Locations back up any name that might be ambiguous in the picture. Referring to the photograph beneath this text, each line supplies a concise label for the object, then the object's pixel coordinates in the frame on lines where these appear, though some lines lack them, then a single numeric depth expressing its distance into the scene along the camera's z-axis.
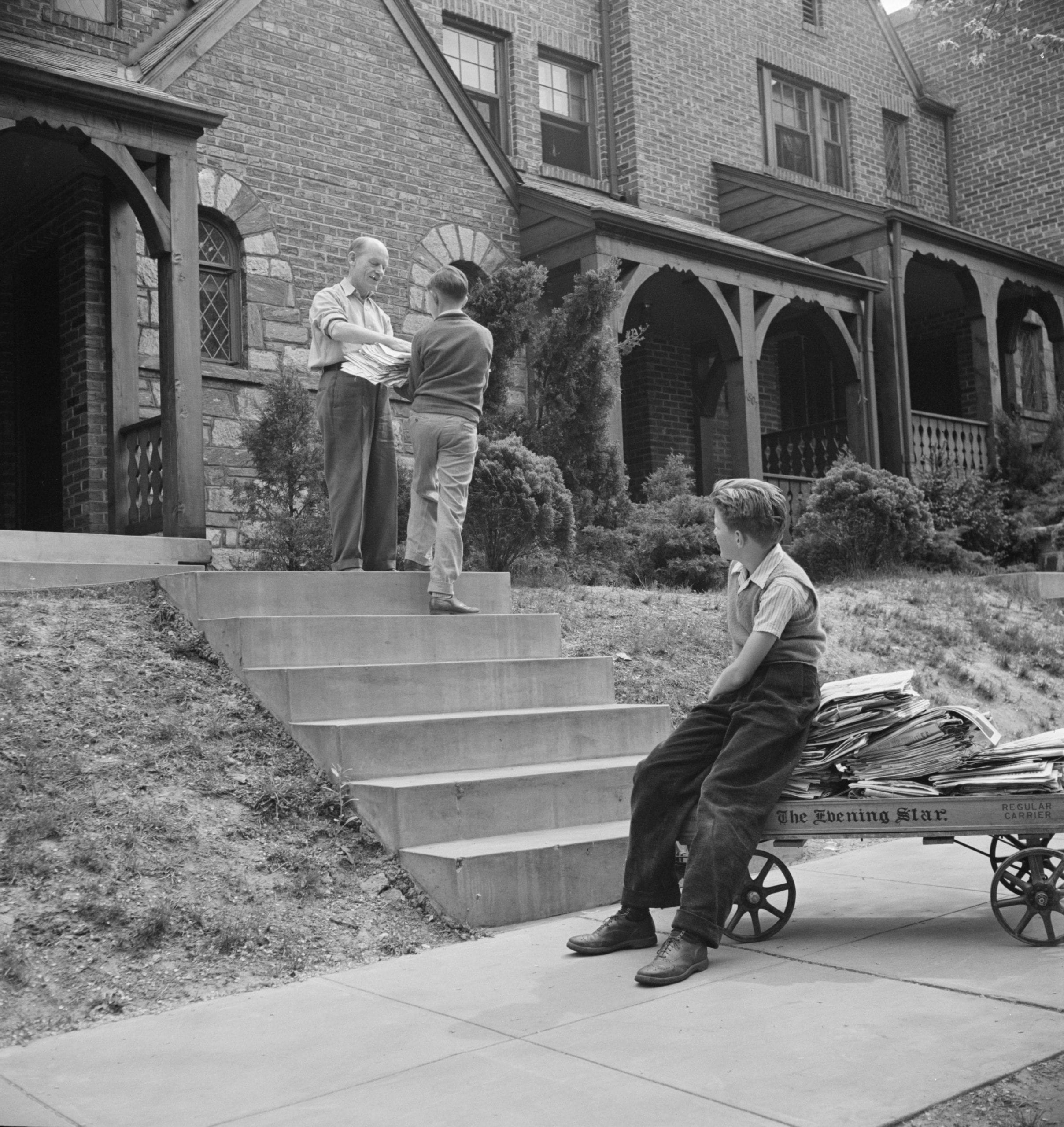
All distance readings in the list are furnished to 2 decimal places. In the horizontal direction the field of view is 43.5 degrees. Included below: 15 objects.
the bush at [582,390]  12.98
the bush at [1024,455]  17.28
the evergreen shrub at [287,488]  10.16
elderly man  7.32
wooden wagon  4.43
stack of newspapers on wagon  4.61
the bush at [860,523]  12.89
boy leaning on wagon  4.34
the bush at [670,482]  13.80
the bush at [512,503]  10.21
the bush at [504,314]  12.60
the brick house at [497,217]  10.80
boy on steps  7.00
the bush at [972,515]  15.23
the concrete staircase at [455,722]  5.29
